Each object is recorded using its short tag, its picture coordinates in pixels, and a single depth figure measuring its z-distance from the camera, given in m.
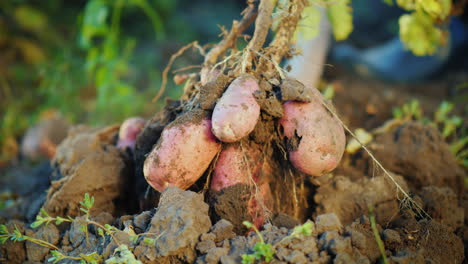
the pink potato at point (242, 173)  0.81
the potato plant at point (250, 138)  0.79
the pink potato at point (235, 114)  0.78
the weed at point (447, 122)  0.99
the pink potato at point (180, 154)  0.79
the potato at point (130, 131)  0.90
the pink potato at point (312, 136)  0.79
